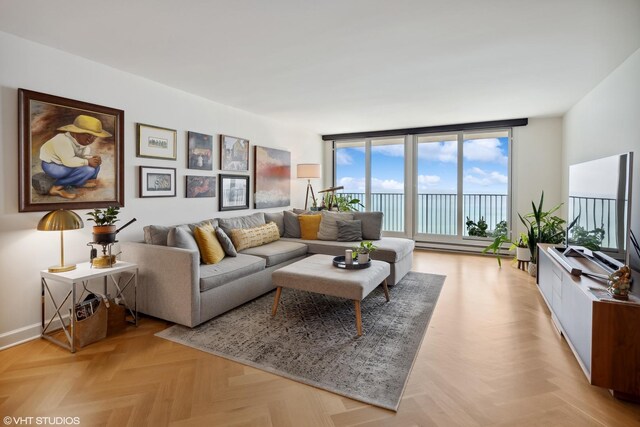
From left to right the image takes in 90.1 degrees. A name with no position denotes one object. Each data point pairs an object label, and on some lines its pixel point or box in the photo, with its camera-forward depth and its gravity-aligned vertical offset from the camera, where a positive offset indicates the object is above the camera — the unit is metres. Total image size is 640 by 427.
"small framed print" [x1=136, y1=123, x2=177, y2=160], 3.43 +0.72
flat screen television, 2.27 +0.02
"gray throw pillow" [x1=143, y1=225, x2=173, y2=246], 3.19 -0.29
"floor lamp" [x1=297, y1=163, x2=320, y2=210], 5.84 +0.67
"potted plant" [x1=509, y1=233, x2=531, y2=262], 4.78 -0.62
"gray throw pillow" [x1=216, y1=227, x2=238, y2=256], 3.67 -0.42
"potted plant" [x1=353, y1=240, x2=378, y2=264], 3.23 -0.46
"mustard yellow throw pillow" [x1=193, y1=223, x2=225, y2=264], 3.36 -0.43
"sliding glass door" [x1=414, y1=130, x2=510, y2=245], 5.95 +0.49
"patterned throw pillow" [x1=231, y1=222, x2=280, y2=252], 3.97 -0.38
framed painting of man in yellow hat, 2.57 +0.47
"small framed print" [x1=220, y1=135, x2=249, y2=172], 4.50 +0.78
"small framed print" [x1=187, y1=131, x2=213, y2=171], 4.01 +0.72
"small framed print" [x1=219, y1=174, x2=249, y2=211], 4.52 +0.22
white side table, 2.43 -0.69
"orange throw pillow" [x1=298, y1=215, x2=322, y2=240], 4.89 -0.29
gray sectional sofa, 2.78 -0.68
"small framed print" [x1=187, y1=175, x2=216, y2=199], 4.03 +0.27
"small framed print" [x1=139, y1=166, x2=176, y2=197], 3.47 +0.28
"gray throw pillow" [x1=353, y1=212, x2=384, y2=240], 4.68 -0.26
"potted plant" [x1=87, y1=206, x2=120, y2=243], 2.74 -0.17
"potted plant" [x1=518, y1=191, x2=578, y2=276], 4.51 -0.37
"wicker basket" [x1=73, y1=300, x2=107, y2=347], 2.47 -0.97
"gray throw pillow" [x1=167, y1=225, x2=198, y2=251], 3.10 -0.32
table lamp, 2.47 -0.13
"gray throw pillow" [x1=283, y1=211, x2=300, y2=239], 5.04 -0.30
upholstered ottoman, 2.71 -0.64
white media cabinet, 1.84 -0.79
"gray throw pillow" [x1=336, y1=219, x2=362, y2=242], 4.64 -0.34
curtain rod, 5.63 +1.54
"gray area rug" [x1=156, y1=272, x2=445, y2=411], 2.06 -1.08
